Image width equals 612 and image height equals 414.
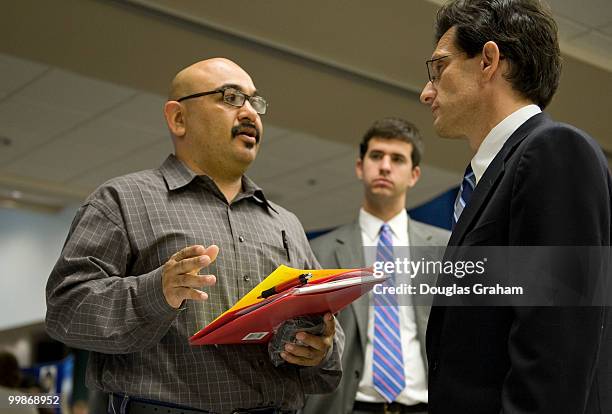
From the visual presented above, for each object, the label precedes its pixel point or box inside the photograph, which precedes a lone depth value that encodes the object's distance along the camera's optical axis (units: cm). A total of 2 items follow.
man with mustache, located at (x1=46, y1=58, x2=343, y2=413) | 194
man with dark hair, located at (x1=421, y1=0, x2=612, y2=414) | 141
